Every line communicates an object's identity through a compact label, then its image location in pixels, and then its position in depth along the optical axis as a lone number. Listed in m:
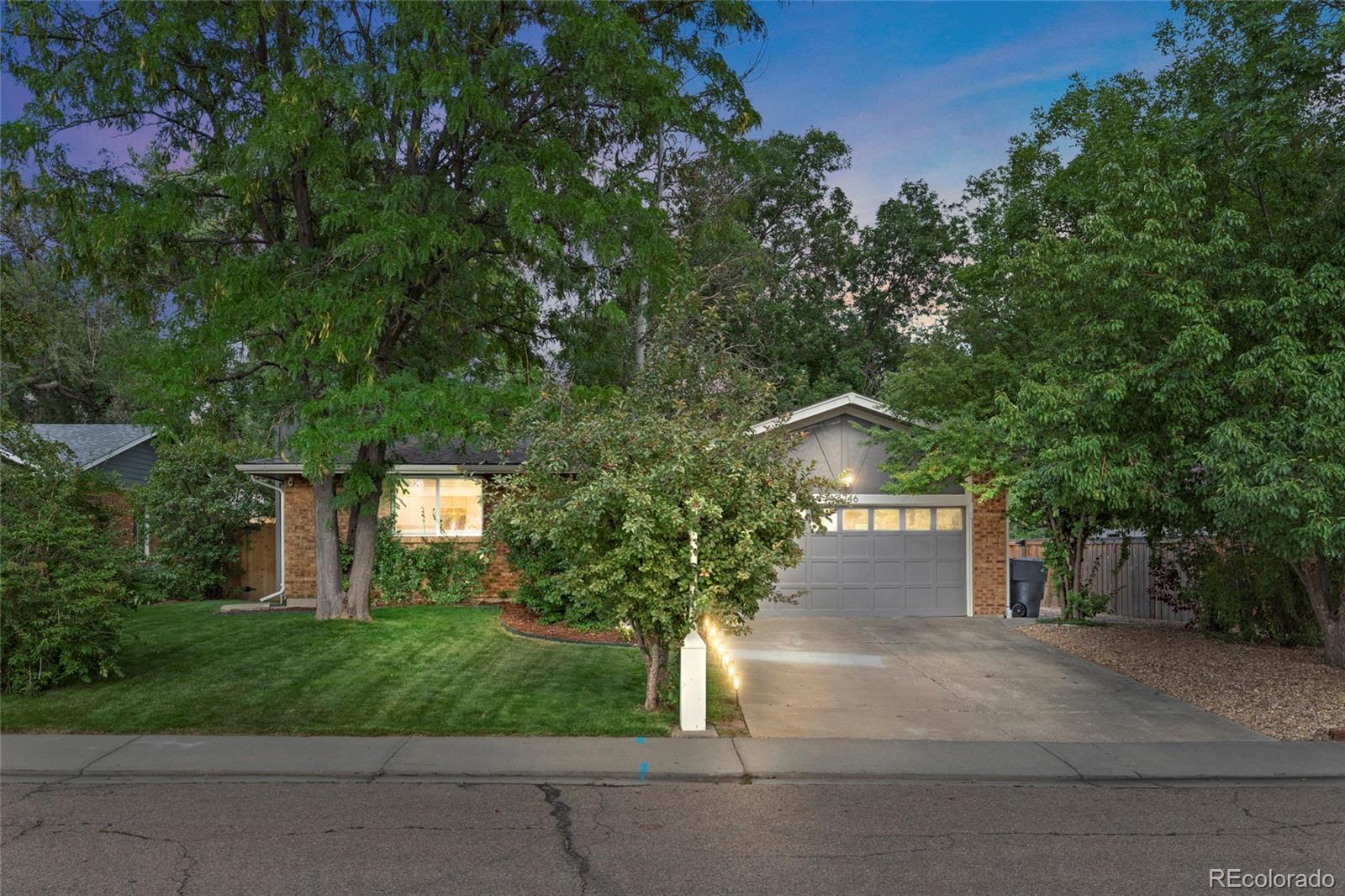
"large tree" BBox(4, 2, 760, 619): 12.31
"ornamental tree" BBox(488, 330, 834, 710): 8.68
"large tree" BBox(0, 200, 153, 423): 24.33
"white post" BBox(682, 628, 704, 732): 8.89
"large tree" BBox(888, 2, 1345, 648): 9.70
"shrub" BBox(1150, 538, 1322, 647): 13.53
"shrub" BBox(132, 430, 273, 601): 20.39
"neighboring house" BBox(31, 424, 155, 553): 24.66
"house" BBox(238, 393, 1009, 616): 18.22
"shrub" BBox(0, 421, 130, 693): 9.53
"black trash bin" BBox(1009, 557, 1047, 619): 19.00
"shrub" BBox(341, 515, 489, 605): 18.19
